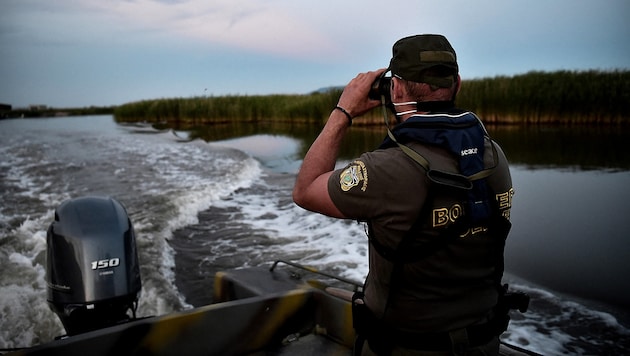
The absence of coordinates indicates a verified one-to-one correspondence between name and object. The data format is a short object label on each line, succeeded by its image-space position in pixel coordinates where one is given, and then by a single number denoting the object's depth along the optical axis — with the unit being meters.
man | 1.58
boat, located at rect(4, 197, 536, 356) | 2.54
